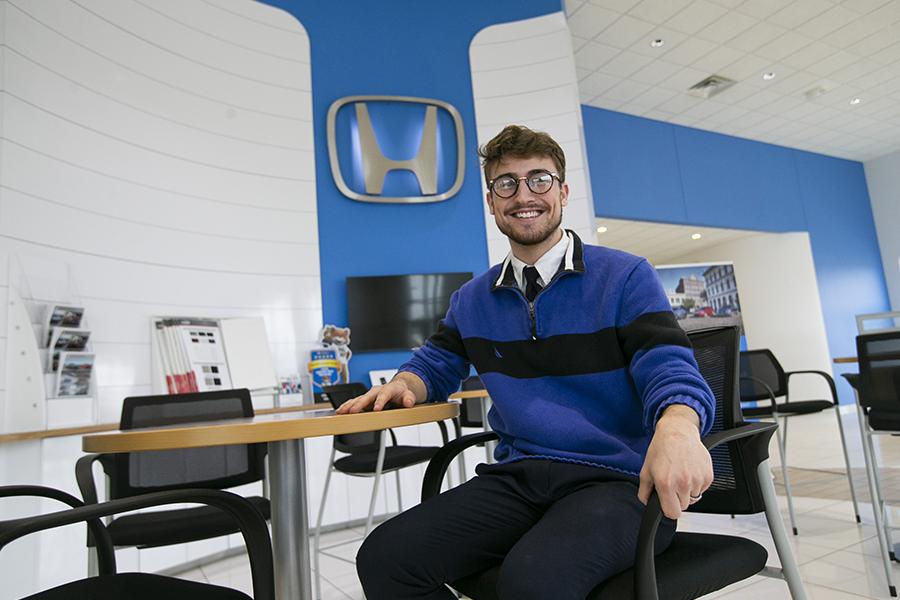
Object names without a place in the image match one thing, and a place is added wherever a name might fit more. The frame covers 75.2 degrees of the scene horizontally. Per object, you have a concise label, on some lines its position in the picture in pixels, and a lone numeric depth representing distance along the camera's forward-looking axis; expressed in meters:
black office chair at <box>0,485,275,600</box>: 0.86
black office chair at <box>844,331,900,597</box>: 2.28
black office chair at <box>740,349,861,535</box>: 3.50
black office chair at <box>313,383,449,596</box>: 2.69
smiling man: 0.95
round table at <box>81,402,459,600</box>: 0.95
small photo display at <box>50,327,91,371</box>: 2.68
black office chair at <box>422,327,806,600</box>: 0.92
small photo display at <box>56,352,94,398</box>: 2.67
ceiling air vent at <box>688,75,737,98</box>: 6.84
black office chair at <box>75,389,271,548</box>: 1.77
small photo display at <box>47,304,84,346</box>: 2.71
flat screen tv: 4.32
